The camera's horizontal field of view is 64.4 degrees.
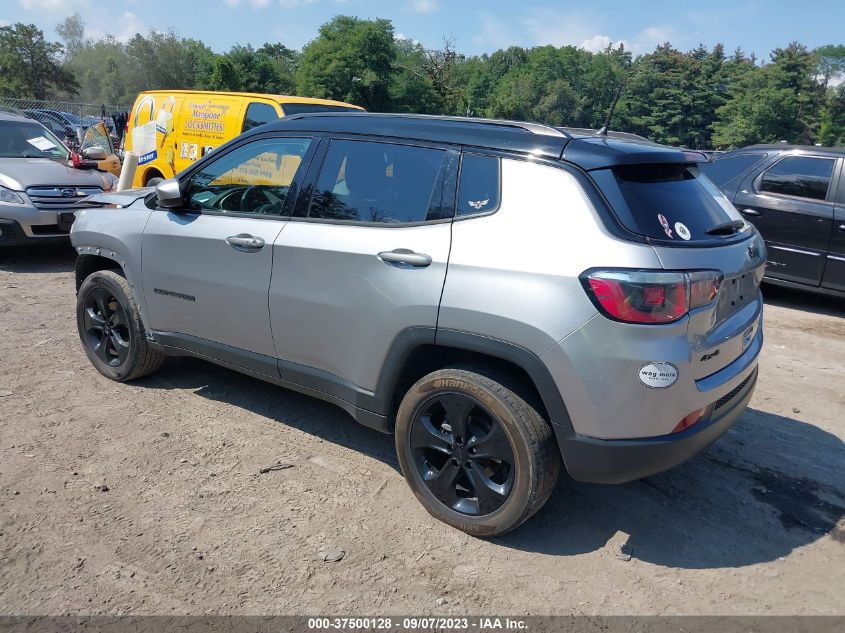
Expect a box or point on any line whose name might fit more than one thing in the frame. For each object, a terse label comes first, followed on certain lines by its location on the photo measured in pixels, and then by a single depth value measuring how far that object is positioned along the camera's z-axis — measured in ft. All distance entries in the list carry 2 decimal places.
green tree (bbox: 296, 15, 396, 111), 220.84
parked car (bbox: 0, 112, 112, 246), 25.77
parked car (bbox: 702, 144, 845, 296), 23.22
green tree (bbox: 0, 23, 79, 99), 166.91
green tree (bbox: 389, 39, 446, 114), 227.81
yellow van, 28.71
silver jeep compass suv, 8.67
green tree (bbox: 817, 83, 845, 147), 225.97
